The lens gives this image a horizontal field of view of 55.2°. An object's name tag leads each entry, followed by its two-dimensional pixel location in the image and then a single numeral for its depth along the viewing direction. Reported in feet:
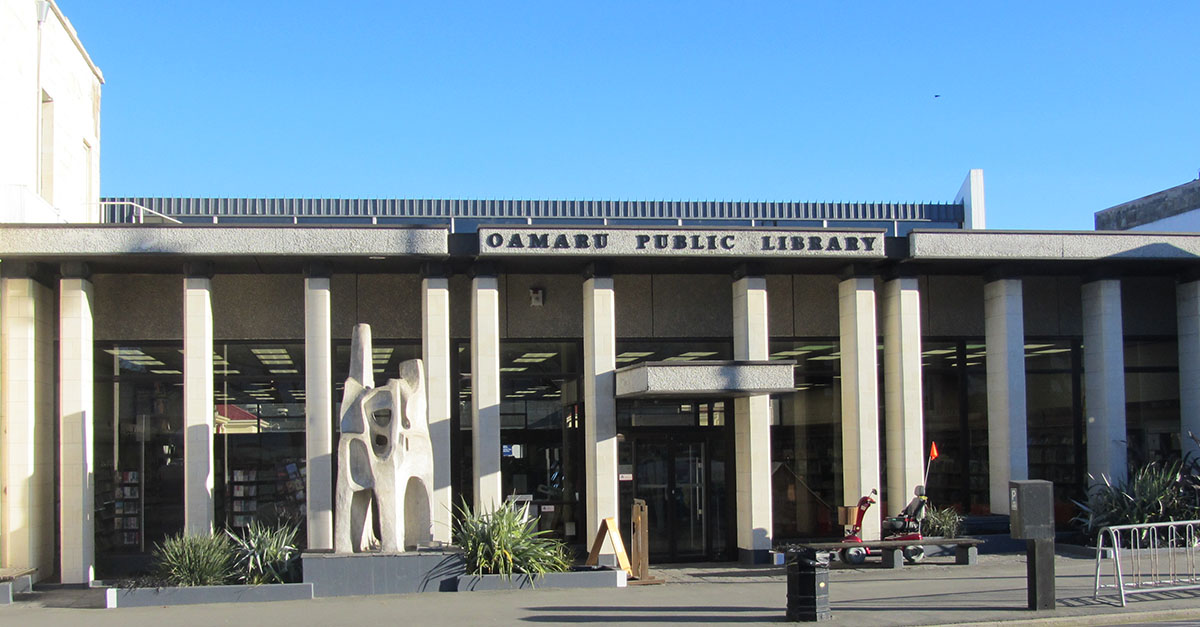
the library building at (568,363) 62.54
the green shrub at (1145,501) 65.67
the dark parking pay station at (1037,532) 45.29
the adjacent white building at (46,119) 63.57
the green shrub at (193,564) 53.47
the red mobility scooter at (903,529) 63.05
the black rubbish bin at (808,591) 43.65
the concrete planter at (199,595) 51.70
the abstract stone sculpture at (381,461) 53.93
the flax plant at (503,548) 54.80
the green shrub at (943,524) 65.67
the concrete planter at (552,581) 54.03
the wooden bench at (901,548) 61.22
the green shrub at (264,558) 53.98
